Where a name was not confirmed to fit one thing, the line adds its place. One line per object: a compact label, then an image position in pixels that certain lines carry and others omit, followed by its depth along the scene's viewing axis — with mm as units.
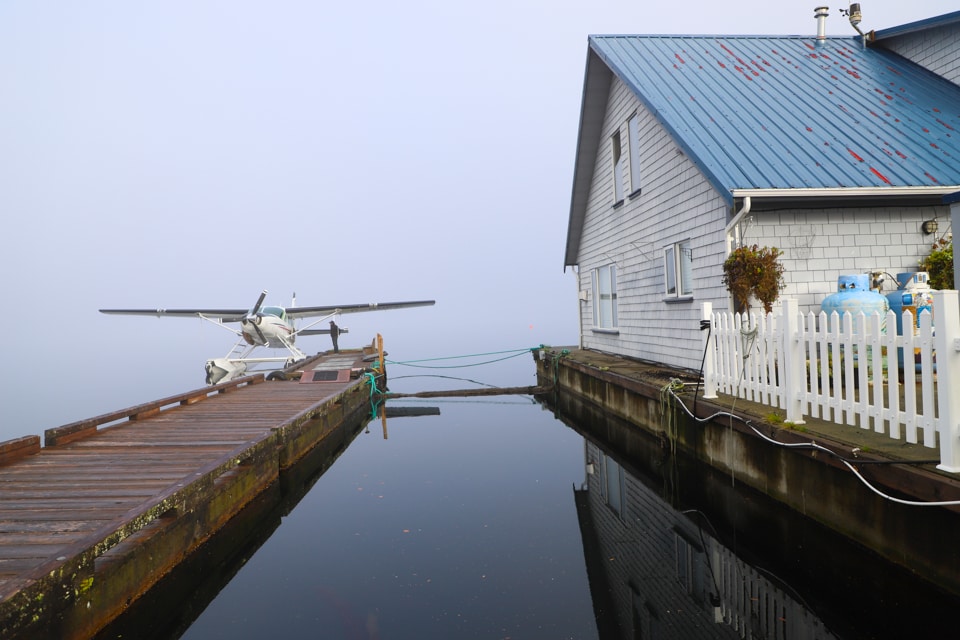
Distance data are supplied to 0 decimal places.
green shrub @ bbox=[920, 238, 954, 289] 9078
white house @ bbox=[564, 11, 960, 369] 9234
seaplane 26766
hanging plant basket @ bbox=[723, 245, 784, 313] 8805
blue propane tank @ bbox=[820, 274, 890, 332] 7922
